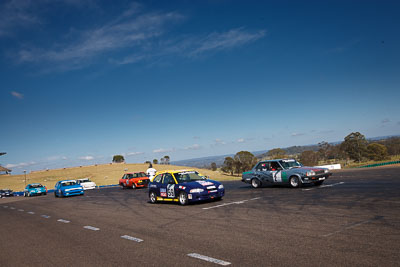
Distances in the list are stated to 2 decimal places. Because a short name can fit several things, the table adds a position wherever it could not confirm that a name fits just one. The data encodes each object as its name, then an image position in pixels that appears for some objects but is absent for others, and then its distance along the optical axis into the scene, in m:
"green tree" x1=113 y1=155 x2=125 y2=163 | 145.31
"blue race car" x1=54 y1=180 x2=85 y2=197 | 26.92
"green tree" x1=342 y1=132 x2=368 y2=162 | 79.12
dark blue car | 13.50
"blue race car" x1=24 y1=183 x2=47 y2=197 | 34.78
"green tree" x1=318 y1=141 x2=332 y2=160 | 92.73
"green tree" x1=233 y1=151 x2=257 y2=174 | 84.25
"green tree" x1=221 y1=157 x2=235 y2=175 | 87.27
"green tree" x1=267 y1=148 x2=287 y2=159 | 92.92
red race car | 30.36
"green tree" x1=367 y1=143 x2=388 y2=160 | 77.06
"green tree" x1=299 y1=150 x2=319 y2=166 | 84.69
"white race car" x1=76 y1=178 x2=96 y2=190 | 39.03
